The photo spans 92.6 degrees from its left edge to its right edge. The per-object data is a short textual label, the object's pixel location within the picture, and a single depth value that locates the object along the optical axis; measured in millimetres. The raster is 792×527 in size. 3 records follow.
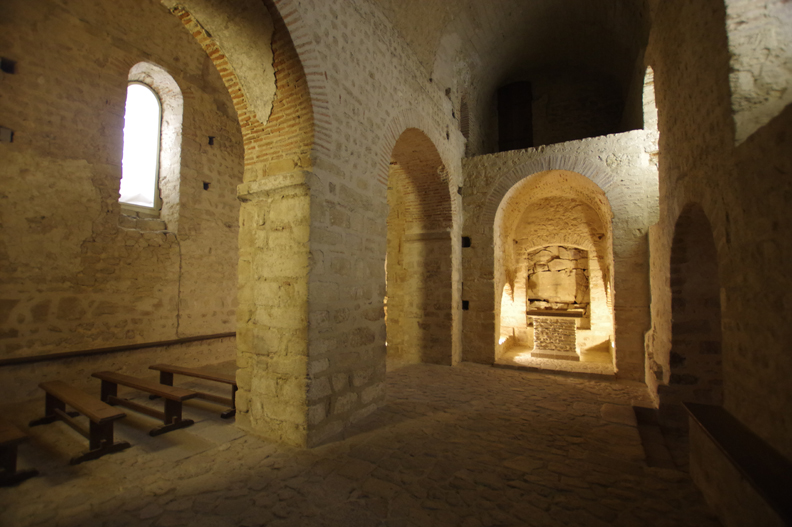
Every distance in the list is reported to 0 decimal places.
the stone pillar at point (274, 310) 3389
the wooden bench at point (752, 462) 1707
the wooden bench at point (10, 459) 2689
